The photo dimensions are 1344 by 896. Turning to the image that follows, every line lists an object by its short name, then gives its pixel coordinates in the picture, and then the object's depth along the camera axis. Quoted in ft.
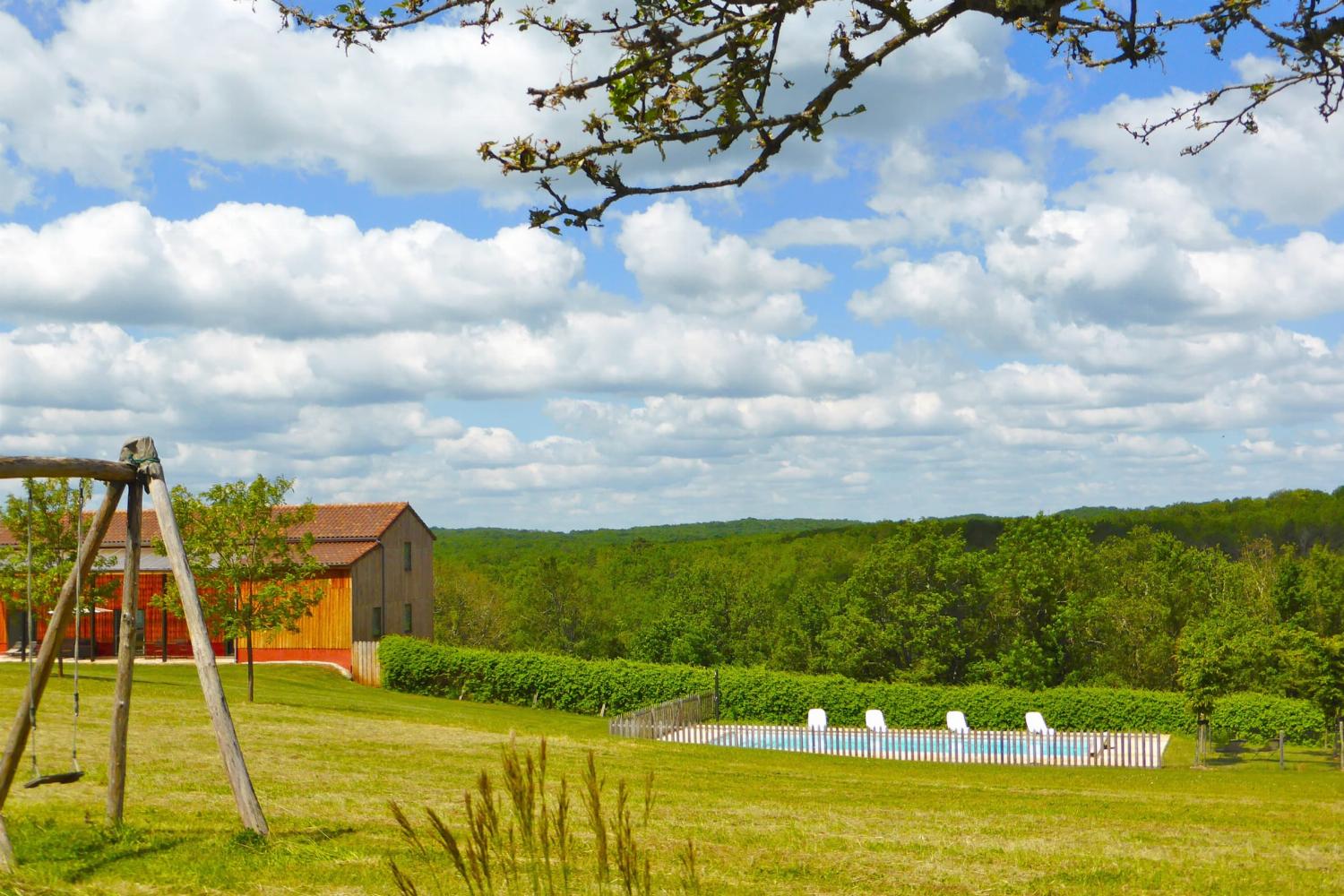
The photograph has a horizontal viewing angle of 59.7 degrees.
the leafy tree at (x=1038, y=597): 182.91
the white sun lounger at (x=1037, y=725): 138.82
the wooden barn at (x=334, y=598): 150.41
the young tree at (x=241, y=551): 97.55
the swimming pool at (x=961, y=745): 125.18
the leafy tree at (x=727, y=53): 19.04
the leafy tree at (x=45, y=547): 98.27
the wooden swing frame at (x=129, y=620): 32.96
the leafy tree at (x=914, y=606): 179.42
